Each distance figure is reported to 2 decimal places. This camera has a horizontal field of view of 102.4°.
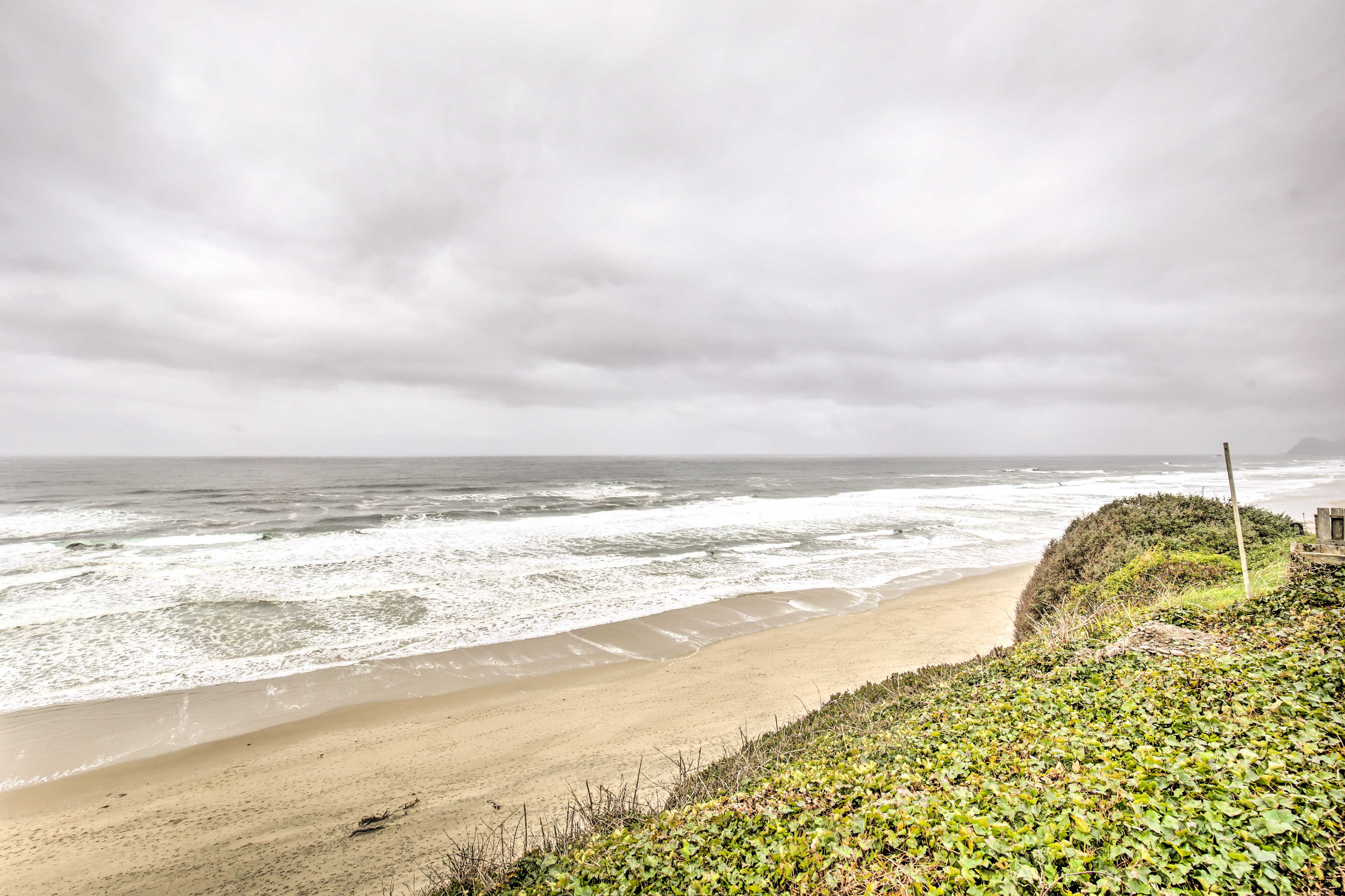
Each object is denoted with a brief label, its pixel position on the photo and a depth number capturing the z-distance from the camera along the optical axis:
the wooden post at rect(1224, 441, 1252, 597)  8.00
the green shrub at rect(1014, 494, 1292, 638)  12.74
